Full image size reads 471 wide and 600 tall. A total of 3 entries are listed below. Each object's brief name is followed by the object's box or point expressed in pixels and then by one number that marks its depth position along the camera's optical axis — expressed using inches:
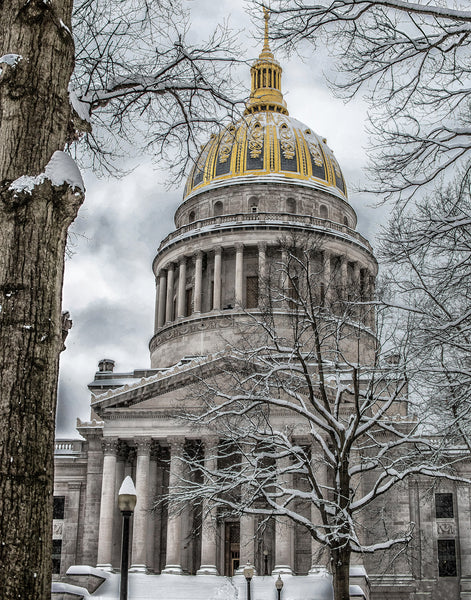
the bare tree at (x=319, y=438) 960.3
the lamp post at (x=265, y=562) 1803.4
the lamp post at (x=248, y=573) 1234.9
